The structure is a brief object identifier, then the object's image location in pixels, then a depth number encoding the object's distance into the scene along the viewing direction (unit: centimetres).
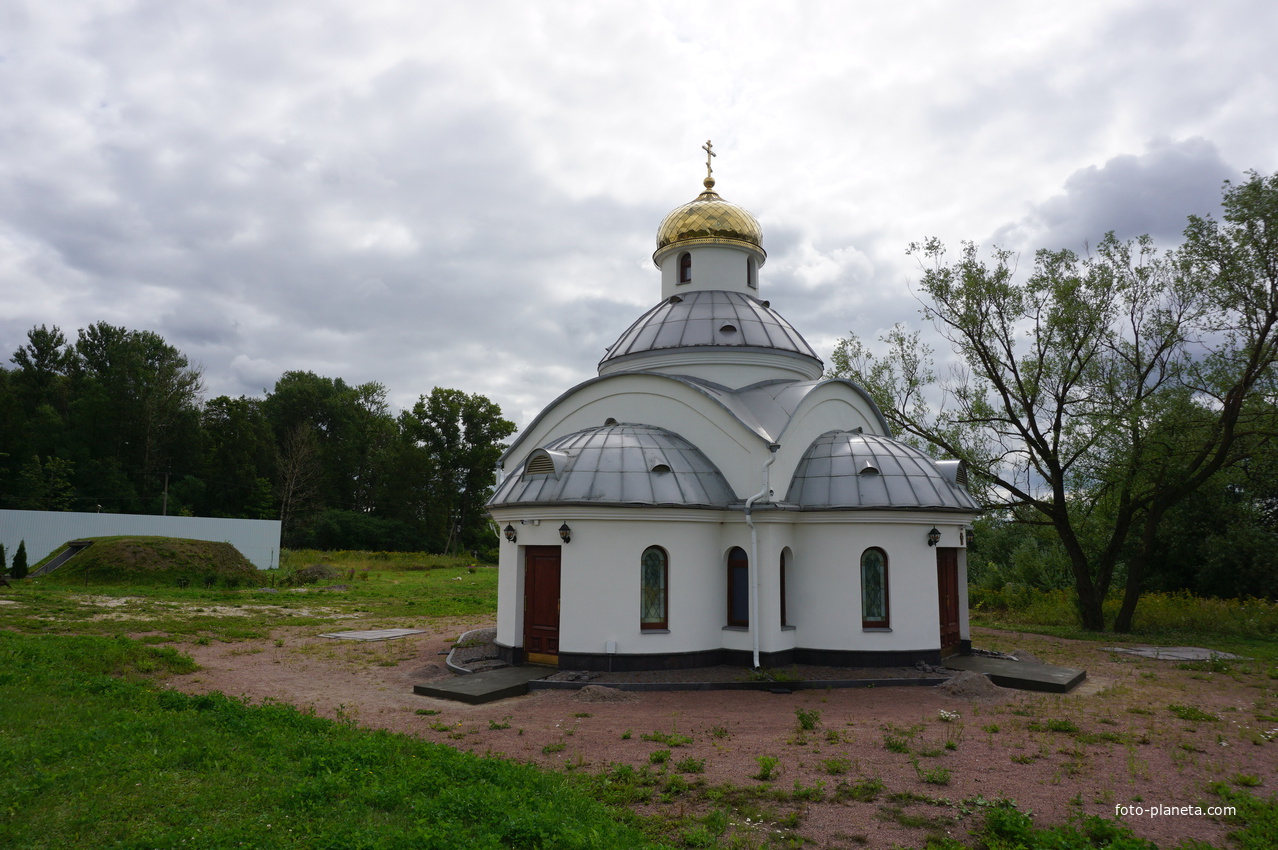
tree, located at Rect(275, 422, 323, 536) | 5200
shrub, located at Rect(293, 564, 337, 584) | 3031
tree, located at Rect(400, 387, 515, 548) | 5506
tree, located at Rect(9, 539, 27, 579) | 2577
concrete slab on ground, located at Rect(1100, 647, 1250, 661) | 1508
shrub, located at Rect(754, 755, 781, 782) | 736
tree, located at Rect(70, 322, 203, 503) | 4744
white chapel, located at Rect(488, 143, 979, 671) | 1284
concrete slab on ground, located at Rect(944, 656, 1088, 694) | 1189
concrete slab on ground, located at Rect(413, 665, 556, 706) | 1100
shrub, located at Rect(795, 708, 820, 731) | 936
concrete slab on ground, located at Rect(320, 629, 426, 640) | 1679
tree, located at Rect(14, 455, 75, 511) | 4019
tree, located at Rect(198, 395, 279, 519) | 4994
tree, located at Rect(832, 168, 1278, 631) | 1661
